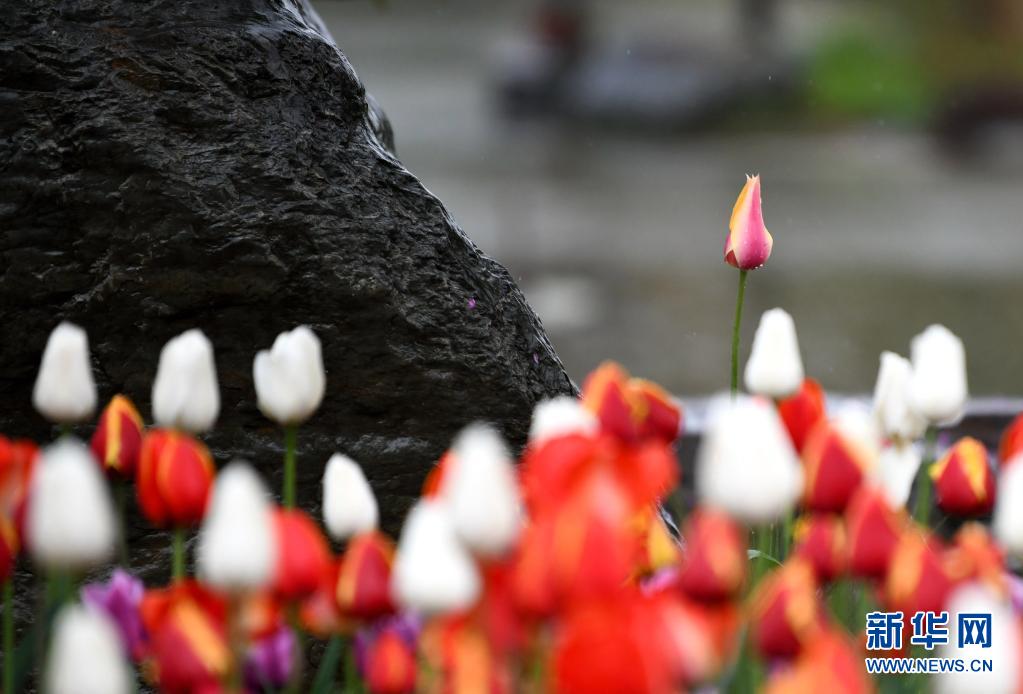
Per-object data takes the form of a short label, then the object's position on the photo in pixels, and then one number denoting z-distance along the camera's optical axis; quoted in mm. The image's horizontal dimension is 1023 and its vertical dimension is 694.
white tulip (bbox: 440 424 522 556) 4404
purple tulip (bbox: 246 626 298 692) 4581
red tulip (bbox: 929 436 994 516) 4734
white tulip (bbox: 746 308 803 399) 4728
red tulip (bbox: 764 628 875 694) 4369
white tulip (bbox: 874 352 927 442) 4814
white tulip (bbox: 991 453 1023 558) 4512
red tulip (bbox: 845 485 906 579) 4514
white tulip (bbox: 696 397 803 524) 4439
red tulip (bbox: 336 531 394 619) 4517
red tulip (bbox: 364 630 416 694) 4498
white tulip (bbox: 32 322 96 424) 4626
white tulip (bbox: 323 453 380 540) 4602
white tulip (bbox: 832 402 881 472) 4567
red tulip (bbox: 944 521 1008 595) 4544
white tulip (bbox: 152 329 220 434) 4632
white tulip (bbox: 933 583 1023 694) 4376
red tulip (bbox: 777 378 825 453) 4717
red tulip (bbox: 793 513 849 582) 4560
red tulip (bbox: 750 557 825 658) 4468
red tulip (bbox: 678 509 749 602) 4449
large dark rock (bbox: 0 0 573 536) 5041
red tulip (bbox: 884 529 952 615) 4487
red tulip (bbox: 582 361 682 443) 4639
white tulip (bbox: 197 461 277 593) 4425
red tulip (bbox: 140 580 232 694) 4471
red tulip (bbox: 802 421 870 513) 4553
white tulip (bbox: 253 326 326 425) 4673
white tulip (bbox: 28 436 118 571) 4423
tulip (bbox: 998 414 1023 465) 4627
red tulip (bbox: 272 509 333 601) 4498
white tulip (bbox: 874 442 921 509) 4791
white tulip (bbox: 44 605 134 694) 4377
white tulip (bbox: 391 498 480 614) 4426
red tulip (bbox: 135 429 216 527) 4586
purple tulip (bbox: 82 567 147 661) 4612
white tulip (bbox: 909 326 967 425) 4687
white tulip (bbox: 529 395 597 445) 4524
